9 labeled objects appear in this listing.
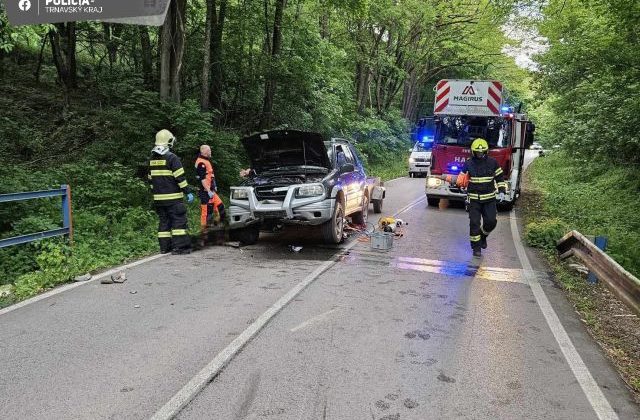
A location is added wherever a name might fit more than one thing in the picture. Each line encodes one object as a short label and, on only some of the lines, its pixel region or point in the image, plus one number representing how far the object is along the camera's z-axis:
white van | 26.28
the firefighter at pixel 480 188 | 8.85
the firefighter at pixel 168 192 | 8.06
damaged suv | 8.48
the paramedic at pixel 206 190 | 9.95
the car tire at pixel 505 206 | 15.10
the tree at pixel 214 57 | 14.07
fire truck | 13.76
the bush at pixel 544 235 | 10.19
